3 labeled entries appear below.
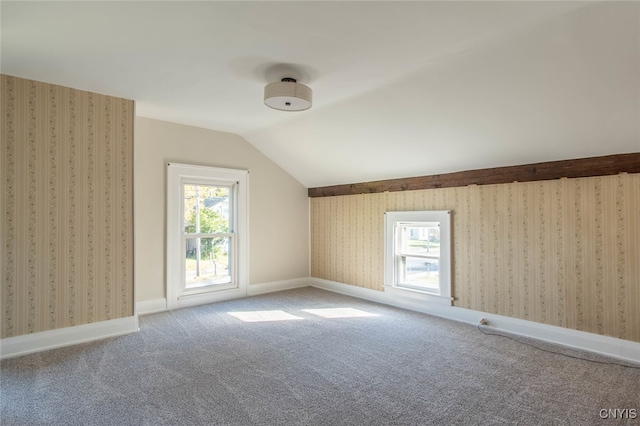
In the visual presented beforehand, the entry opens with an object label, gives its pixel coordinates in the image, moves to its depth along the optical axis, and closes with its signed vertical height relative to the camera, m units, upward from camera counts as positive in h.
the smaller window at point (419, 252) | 4.31 -0.46
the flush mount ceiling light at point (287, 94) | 2.93 +1.08
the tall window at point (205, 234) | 4.66 -0.20
